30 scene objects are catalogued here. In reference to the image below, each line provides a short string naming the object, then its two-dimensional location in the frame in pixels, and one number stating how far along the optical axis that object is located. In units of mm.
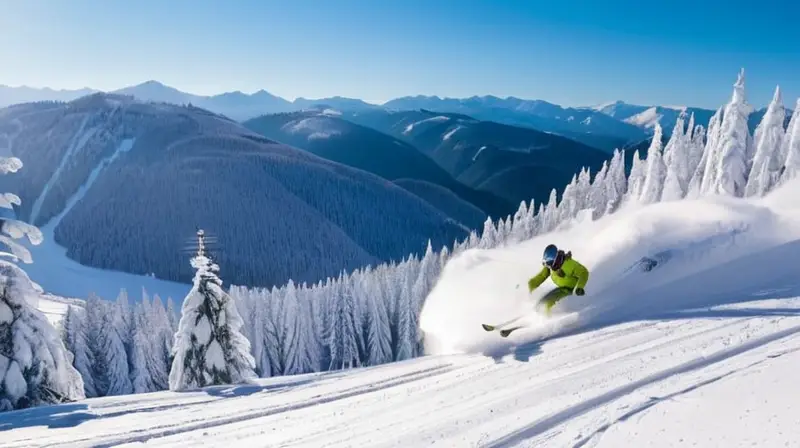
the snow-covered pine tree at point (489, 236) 57562
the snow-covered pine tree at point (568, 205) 56469
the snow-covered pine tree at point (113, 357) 42312
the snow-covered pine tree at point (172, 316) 49312
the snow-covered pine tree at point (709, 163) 38656
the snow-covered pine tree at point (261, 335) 48312
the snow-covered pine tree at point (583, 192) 57762
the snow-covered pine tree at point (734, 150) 35219
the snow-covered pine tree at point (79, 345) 40406
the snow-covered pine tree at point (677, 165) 43938
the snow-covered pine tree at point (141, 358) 42656
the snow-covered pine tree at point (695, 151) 47344
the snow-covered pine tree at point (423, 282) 52062
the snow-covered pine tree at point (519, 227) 57500
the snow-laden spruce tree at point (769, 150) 33562
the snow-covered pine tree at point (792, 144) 31353
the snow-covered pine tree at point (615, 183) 55375
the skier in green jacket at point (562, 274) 12922
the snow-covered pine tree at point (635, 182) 50500
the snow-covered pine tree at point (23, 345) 14320
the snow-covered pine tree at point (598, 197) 56625
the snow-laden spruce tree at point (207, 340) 21172
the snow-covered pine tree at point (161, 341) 44719
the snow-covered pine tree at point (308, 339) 50344
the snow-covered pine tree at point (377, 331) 51344
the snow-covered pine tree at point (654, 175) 46500
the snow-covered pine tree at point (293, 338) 49688
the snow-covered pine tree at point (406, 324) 50781
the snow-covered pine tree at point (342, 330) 50875
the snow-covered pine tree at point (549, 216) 57531
